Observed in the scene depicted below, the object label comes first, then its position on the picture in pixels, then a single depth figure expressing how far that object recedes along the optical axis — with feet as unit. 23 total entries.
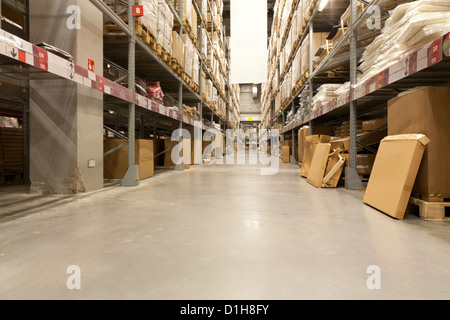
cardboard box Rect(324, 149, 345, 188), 12.53
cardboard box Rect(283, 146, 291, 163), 32.72
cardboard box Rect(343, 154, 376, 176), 12.55
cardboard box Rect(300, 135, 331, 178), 16.21
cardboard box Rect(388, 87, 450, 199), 6.81
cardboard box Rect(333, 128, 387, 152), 12.35
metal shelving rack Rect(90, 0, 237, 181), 12.66
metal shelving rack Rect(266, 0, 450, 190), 6.73
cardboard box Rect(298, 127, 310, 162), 21.52
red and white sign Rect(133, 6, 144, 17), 12.67
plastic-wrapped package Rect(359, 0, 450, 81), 7.06
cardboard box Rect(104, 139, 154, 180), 13.73
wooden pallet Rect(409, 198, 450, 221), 6.80
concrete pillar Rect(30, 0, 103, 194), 10.01
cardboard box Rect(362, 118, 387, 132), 11.76
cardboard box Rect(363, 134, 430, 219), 6.82
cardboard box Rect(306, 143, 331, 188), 13.08
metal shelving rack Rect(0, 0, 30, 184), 10.58
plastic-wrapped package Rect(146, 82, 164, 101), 16.76
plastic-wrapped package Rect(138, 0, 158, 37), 13.39
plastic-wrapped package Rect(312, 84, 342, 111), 16.96
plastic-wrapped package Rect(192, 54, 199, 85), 24.13
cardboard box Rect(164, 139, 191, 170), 22.46
